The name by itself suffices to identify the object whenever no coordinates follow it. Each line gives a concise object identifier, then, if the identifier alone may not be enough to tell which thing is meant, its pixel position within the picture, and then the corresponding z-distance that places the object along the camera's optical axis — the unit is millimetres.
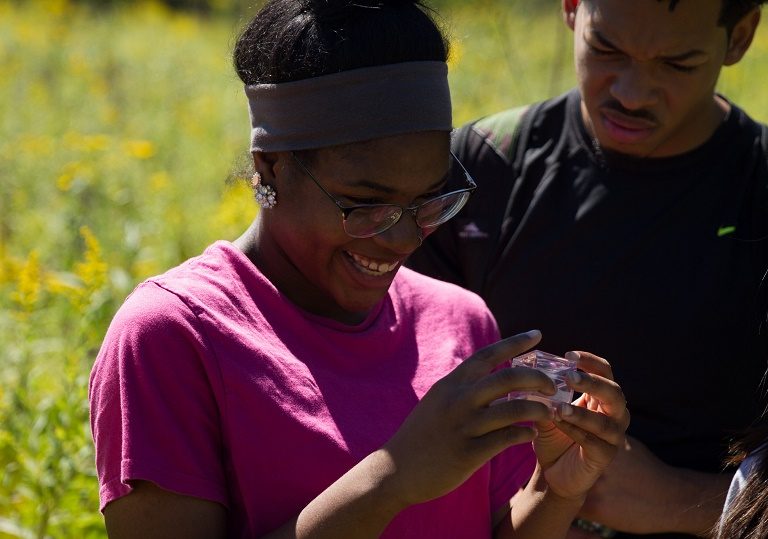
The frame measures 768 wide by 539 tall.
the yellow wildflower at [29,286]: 3031
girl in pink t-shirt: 1573
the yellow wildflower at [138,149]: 5156
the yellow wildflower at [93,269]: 2844
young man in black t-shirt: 2385
